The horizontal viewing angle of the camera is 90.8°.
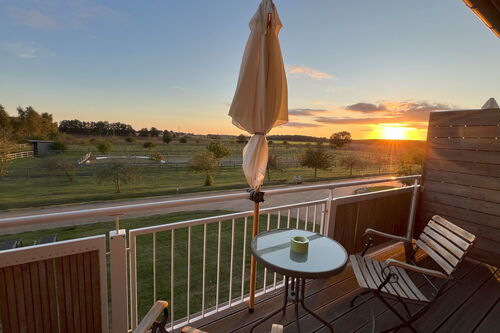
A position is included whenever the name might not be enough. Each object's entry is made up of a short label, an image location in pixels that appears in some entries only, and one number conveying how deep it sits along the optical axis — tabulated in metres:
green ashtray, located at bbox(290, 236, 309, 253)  1.81
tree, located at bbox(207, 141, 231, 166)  26.97
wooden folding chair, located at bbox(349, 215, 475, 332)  1.81
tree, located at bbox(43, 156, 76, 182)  24.82
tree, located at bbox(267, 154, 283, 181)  25.81
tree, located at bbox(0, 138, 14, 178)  19.78
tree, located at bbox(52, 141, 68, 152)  34.03
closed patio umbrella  1.74
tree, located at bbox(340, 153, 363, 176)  33.19
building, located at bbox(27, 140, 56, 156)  32.84
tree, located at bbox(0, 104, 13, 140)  28.13
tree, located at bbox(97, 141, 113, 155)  33.09
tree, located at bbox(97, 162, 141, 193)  21.39
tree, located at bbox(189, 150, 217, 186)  23.23
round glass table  1.58
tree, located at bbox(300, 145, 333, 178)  27.80
